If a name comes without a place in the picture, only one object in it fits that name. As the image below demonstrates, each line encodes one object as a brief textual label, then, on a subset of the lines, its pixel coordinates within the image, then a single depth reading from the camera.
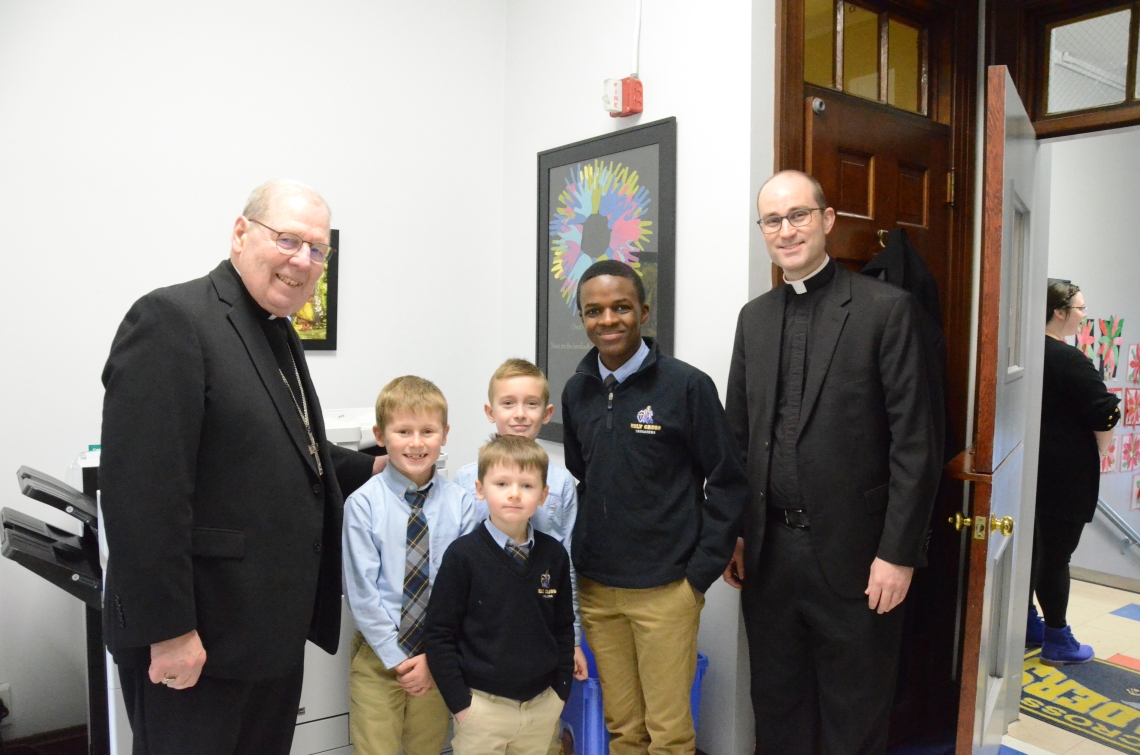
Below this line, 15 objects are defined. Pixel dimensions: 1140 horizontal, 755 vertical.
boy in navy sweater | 1.73
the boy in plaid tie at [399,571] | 1.81
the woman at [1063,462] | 3.33
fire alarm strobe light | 2.58
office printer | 1.77
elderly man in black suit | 1.22
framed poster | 2.51
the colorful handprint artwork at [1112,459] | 4.97
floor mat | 2.76
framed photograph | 2.87
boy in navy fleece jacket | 1.92
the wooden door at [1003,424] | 1.81
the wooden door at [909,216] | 2.37
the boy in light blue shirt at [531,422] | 2.02
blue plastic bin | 2.13
